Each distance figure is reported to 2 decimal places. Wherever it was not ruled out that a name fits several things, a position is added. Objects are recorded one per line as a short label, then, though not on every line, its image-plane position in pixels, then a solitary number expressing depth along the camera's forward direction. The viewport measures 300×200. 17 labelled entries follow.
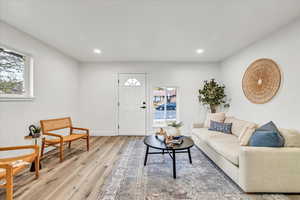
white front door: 4.16
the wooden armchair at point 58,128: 2.42
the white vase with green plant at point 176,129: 2.35
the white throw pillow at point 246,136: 1.93
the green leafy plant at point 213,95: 3.75
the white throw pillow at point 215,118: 3.22
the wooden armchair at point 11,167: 1.36
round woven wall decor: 2.29
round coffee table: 2.00
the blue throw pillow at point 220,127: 2.90
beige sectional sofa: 1.57
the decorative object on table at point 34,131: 2.19
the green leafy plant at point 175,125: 2.39
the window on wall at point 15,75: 2.08
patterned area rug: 1.55
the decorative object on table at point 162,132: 2.52
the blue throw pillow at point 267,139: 1.69
